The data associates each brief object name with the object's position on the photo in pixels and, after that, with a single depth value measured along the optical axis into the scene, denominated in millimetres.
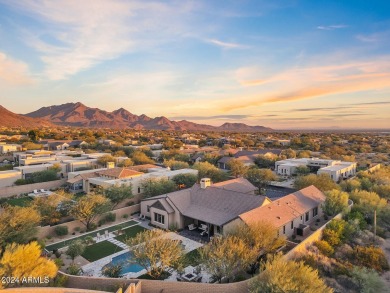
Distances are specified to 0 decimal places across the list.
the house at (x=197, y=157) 70881
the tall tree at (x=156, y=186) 37250
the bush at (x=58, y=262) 20609
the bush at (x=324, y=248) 25005
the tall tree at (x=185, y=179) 42969
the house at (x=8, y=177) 45594
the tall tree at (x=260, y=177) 46669
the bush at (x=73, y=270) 19922
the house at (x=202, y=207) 27547
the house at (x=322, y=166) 52534
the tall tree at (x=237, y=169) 52531
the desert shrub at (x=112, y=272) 19628
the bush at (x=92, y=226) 29191
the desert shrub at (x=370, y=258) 23688
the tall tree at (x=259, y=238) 20994
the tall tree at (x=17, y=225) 22266
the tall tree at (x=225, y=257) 18516
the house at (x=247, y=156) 67688
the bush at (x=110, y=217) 31250
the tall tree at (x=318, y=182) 38688
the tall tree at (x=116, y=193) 33406
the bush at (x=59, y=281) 18181
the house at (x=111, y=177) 40219
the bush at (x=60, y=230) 27297
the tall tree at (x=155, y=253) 19328
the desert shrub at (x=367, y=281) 19984
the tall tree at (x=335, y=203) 31547
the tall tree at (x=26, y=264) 16328
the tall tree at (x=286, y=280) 15141
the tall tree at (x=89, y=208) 28031
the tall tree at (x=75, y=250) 21938
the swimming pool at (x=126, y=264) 21422
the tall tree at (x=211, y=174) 48094
